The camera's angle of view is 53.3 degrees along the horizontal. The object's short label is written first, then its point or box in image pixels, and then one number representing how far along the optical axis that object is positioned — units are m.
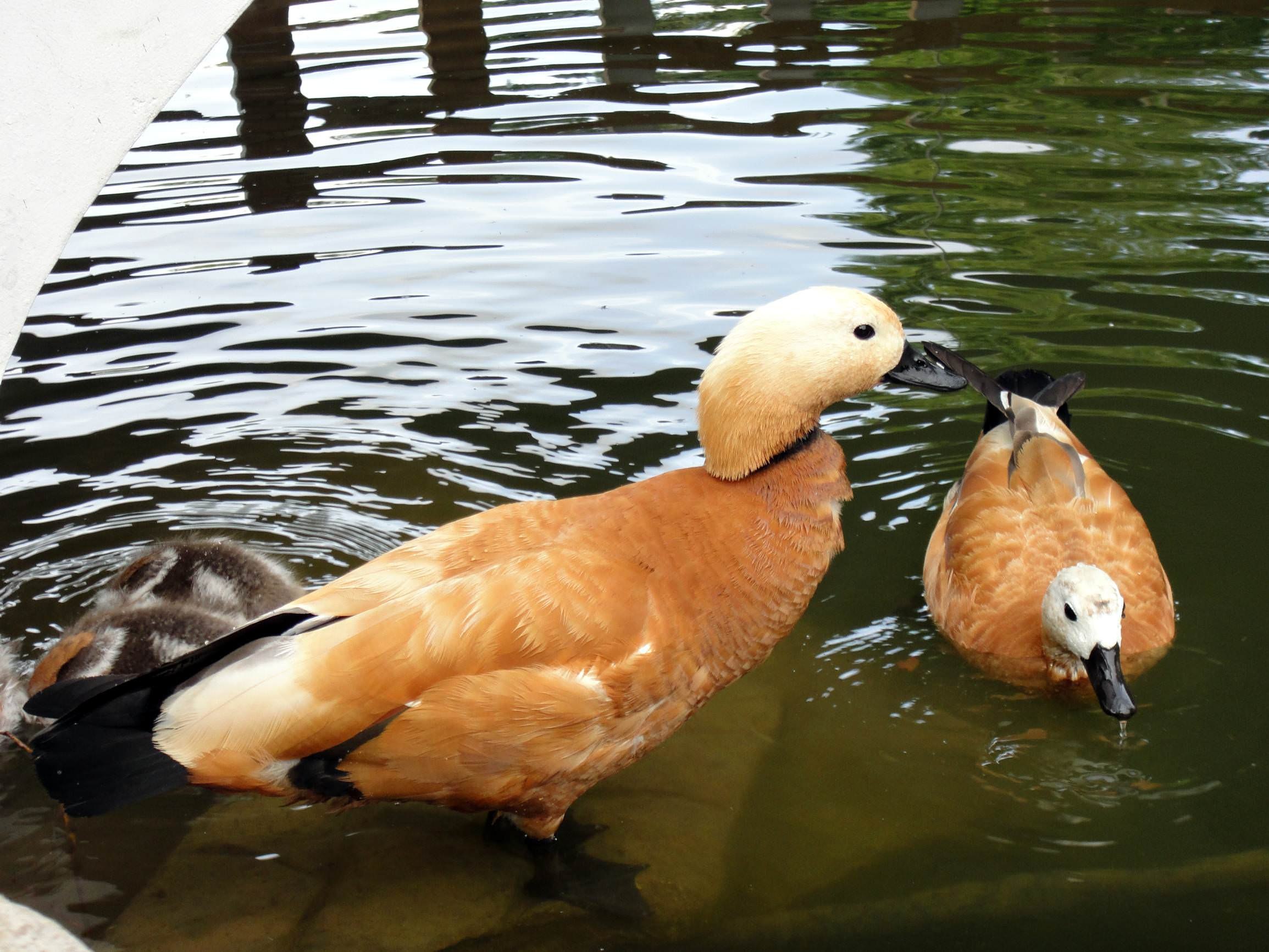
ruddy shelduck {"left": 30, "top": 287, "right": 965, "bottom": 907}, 3.21
